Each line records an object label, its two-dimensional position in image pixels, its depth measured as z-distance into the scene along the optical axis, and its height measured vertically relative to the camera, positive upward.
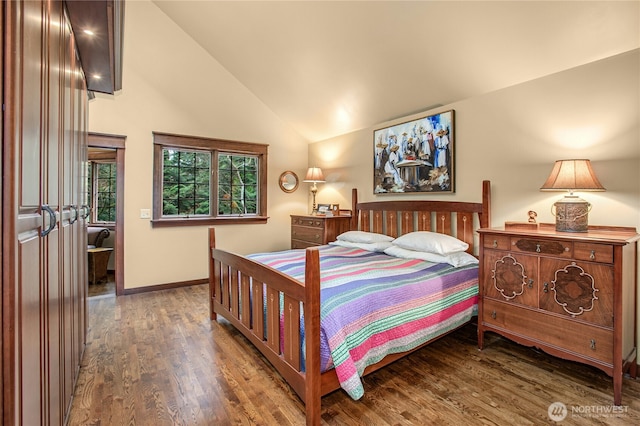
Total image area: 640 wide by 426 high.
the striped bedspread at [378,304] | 1.78 -0.62
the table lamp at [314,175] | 5.02 +0.57
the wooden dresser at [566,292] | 1.94 -0.54
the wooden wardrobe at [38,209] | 0.83 +0.01
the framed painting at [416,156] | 3.44 +0.66
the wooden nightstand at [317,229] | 4.49 -0.25
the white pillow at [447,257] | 2.89 -0.42
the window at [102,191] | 5.48 +0.34
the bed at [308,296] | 1.71 -0.59
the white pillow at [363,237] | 3.73 -0.30
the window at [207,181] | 4.42 +0.46
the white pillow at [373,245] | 3.57 -0.38
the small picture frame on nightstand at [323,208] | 5.07 +0.06
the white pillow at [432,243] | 2.96 -0.29
